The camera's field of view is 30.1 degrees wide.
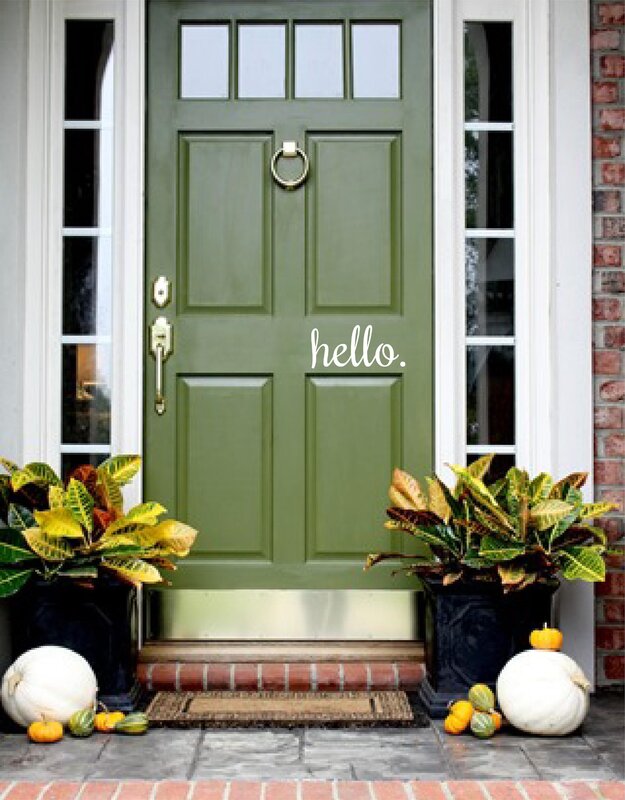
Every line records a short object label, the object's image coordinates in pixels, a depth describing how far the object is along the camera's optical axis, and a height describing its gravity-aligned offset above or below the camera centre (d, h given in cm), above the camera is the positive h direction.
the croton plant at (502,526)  341 -33
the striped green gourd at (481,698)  330 -80
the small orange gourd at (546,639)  339 -64
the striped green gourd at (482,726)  323 -85
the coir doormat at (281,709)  336 -87
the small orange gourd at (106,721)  328 -86
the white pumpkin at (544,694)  321 -77
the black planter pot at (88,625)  348 -62
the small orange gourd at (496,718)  327 -84
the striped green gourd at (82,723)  323 -85
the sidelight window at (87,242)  395 +61
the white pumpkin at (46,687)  324 -76
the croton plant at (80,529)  338 -33
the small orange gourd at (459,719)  327 -85
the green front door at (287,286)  393 +45
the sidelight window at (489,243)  396 +60
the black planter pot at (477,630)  350 -64
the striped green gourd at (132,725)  325 -86
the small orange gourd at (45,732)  318 -86
